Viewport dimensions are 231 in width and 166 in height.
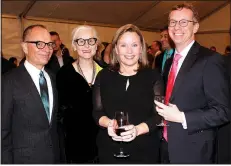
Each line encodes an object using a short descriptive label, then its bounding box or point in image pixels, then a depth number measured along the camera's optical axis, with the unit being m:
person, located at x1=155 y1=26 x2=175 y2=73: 3.24
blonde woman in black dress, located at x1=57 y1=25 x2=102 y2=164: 1.83
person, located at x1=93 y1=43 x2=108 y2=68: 2.05
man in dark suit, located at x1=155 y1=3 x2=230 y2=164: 1.38
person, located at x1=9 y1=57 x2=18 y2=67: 4.83
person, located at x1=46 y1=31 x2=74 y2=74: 3.15
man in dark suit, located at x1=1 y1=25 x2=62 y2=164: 1.48
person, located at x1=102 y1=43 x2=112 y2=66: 3.58
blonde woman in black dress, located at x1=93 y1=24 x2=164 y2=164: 1.54
